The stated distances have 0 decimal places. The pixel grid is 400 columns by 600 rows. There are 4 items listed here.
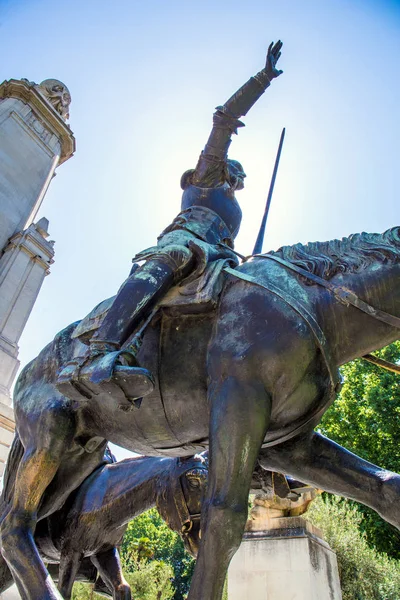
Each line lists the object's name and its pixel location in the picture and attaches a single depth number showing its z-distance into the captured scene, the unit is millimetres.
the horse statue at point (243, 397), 2432
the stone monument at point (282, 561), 4676
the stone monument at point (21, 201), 9219
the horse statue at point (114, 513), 3716
